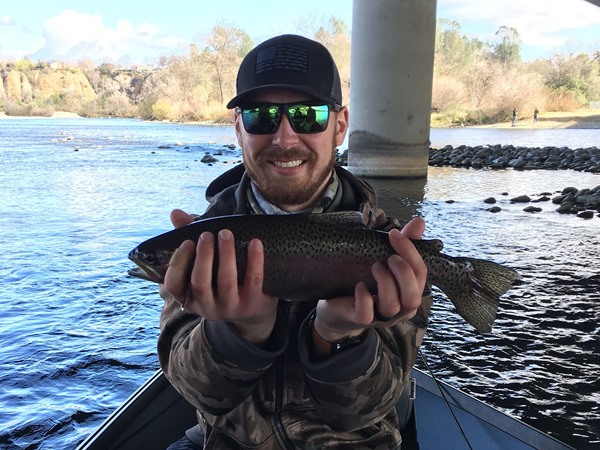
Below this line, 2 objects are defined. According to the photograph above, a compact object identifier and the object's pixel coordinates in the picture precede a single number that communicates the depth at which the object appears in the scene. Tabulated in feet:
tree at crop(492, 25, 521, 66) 306.62
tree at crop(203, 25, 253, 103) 267.80
